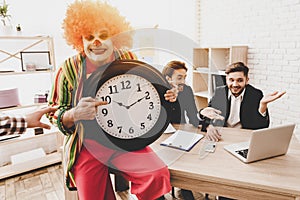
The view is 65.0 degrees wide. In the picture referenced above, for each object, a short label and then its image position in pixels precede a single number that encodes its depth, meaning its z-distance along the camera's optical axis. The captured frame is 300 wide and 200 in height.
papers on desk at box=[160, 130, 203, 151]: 1.26
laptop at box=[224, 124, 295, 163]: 1.03
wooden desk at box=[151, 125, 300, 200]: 0.94
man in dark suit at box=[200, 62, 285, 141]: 1.65
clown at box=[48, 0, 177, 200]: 0.96
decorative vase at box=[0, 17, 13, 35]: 2.37
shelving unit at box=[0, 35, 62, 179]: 2.54
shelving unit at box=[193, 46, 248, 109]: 2.79
